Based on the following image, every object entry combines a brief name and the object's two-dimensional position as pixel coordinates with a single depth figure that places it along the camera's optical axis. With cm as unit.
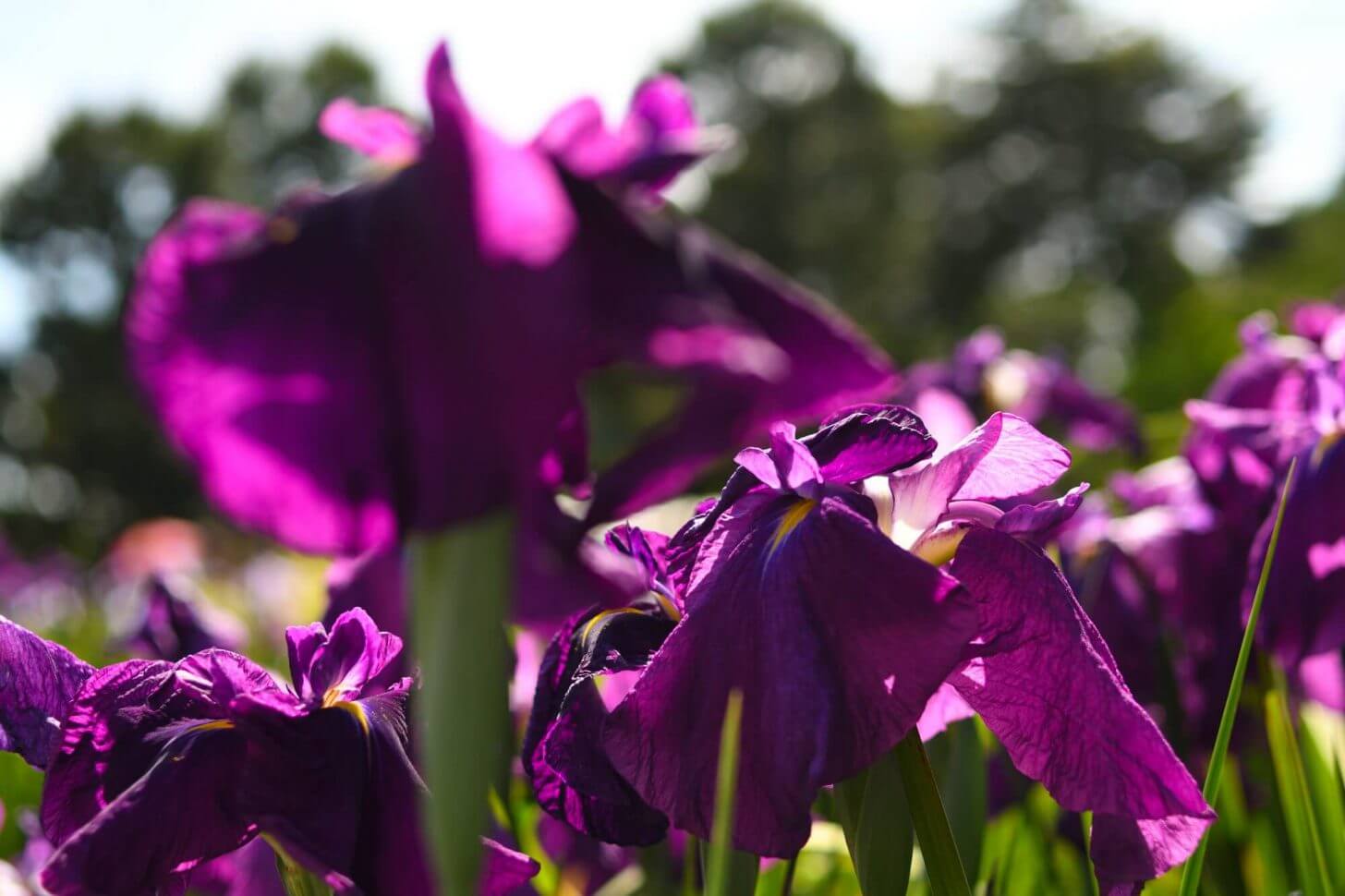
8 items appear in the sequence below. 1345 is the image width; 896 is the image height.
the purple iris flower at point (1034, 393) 218
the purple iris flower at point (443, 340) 59
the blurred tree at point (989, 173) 2780
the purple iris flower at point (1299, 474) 78
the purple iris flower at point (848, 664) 66
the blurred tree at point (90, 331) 2520
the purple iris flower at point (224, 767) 67
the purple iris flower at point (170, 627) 92
